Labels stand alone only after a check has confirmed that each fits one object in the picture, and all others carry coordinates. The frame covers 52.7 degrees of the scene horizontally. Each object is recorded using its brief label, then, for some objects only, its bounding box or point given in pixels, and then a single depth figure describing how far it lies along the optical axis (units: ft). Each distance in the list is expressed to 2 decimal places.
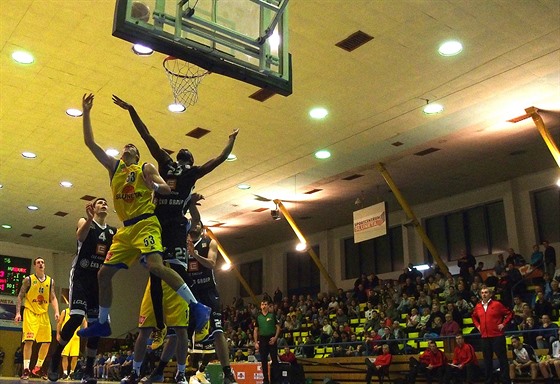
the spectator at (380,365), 46.85
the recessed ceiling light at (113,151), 50.39
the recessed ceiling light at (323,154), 51.32
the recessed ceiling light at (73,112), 42.25
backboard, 19.72
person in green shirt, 45.11
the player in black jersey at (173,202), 18.90
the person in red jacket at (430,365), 42.83
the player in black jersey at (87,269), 20.84
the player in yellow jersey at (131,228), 17.33
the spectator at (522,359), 38.58
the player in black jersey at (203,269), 23.94
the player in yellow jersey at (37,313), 32.22
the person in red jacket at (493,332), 35.37
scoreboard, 80.23
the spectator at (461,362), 41.19
